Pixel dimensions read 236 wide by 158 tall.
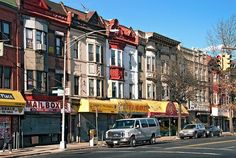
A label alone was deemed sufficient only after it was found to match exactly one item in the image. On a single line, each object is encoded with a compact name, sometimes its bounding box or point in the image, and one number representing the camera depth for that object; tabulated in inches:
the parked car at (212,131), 2073.0
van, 1349.7
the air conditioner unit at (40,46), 1461.6
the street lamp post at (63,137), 1294.3
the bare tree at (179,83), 2116.1
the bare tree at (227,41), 2617.9
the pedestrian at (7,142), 1205.5
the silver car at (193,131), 1908.2
